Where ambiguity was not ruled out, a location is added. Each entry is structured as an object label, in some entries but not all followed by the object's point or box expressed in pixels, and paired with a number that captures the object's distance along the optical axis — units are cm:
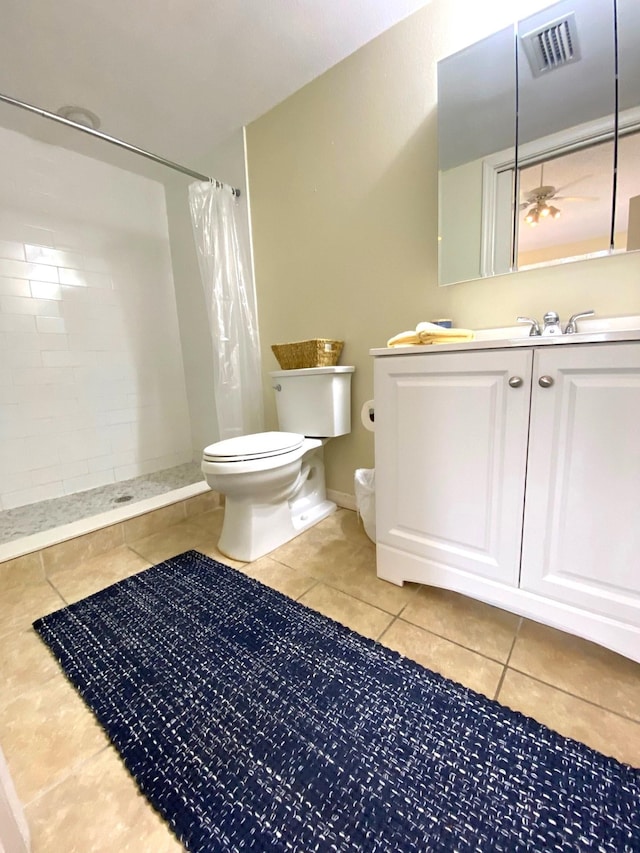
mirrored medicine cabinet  104
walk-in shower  186
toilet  129
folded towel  105
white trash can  141
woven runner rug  59
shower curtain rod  129
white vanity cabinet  79
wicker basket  159
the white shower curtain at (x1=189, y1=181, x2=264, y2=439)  186
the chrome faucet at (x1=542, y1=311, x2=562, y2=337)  104
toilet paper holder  135
